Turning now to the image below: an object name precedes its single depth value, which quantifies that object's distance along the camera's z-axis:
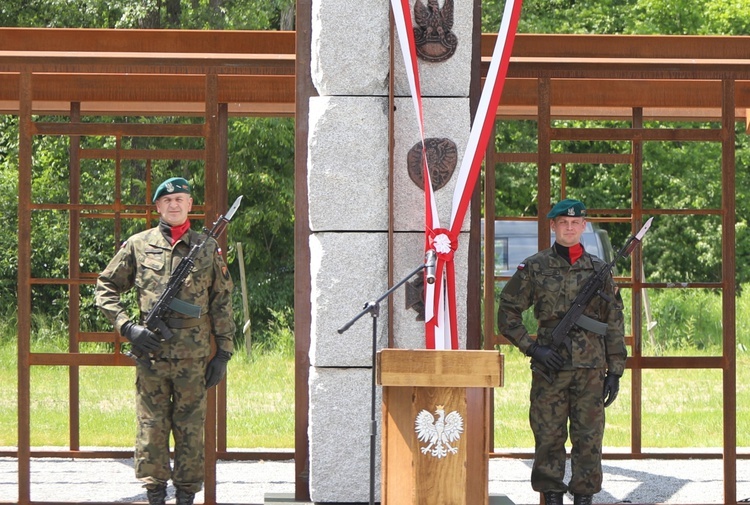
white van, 32.08
